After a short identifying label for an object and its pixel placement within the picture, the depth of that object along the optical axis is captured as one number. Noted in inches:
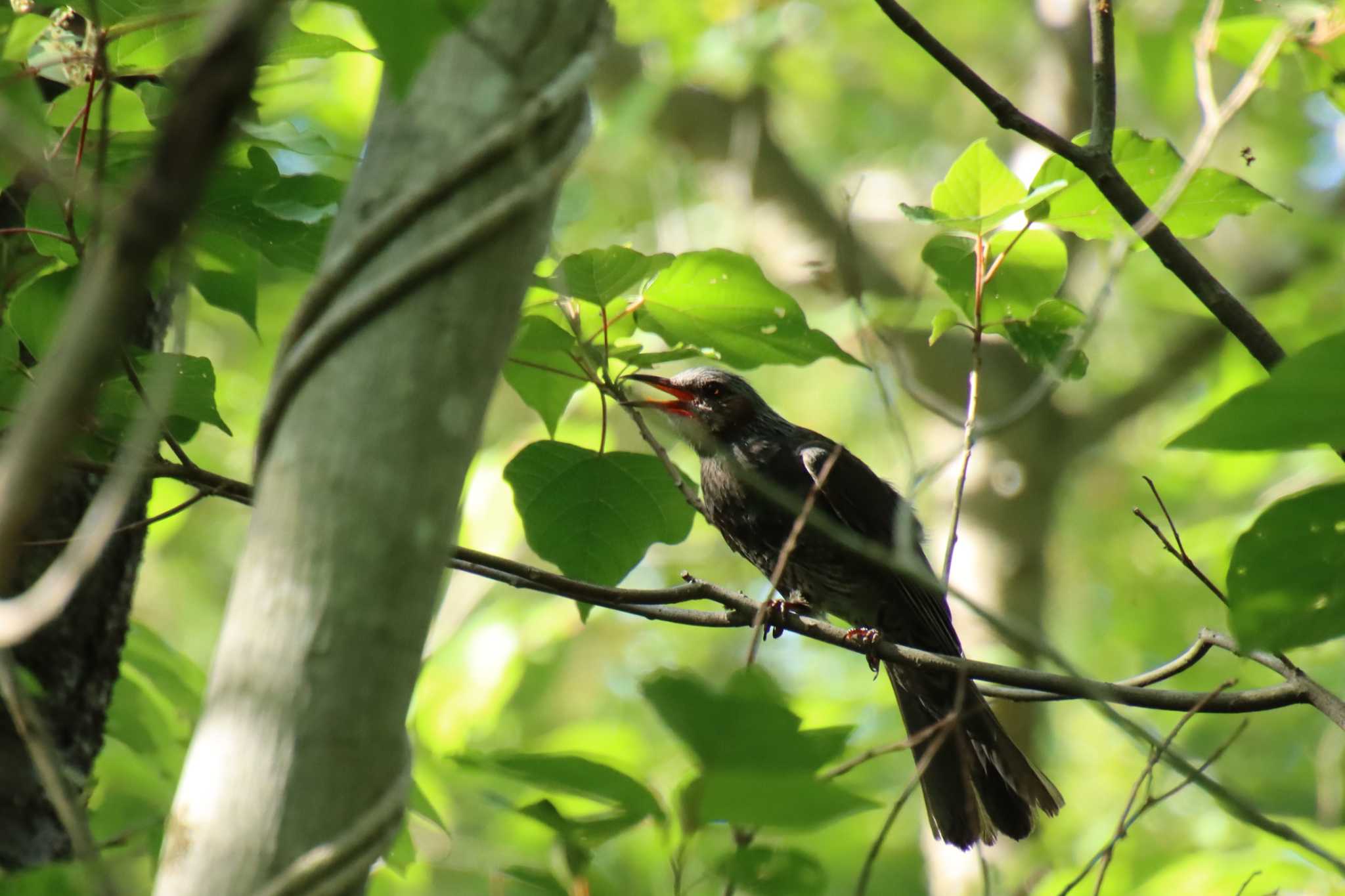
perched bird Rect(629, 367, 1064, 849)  356.7
